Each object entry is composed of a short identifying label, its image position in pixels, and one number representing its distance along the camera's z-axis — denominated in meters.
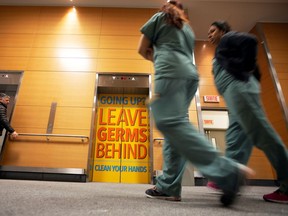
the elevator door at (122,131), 3.68
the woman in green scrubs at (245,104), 1.24
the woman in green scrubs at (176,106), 0.89
